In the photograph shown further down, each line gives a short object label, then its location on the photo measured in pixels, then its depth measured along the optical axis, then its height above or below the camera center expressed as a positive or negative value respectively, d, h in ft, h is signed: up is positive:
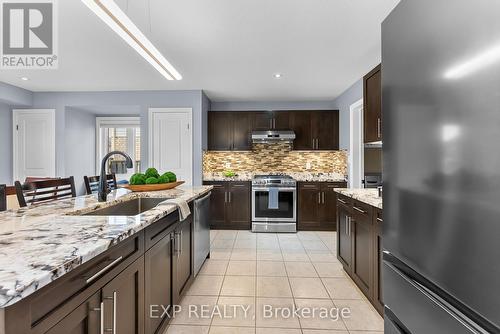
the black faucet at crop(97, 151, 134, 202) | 6.20 -0.47
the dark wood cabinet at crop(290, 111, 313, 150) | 16.17 +2.44
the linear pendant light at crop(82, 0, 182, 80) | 3.94 +2.58
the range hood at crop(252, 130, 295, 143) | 15.43 +1.96
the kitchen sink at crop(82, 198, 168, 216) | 6.44 -1.10
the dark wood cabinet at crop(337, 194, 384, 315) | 6.37 -2.30
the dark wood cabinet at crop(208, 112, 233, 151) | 16.31 +2.40
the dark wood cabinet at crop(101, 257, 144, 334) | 3.40 -2.00
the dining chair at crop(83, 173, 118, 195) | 9.49 -0.61
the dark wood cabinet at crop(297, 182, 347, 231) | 14.97 -2.36
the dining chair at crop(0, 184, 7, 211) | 6.18 -0.73
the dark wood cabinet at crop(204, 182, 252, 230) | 15.24 -2.33
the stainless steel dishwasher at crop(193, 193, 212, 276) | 8.20 -2.27
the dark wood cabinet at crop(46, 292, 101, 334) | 2.60 -1.69
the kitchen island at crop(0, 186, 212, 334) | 2.22 -1.18
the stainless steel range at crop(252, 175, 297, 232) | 14.67 -2.32
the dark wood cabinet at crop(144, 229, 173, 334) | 4.66 -2.36
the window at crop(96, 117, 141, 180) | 19.58 +2.44
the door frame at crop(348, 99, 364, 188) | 13.34 +1.43
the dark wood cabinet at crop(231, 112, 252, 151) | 16.30 +2.40
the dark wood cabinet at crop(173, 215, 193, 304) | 6.35 -2.46
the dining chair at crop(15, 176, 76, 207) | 6.30 -0.64
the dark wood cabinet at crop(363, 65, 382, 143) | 6.79 +1.75
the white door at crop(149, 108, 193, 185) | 14.64 +1.54
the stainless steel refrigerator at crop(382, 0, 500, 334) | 2.02 +0.02
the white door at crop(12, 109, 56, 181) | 14.94 +1.58
